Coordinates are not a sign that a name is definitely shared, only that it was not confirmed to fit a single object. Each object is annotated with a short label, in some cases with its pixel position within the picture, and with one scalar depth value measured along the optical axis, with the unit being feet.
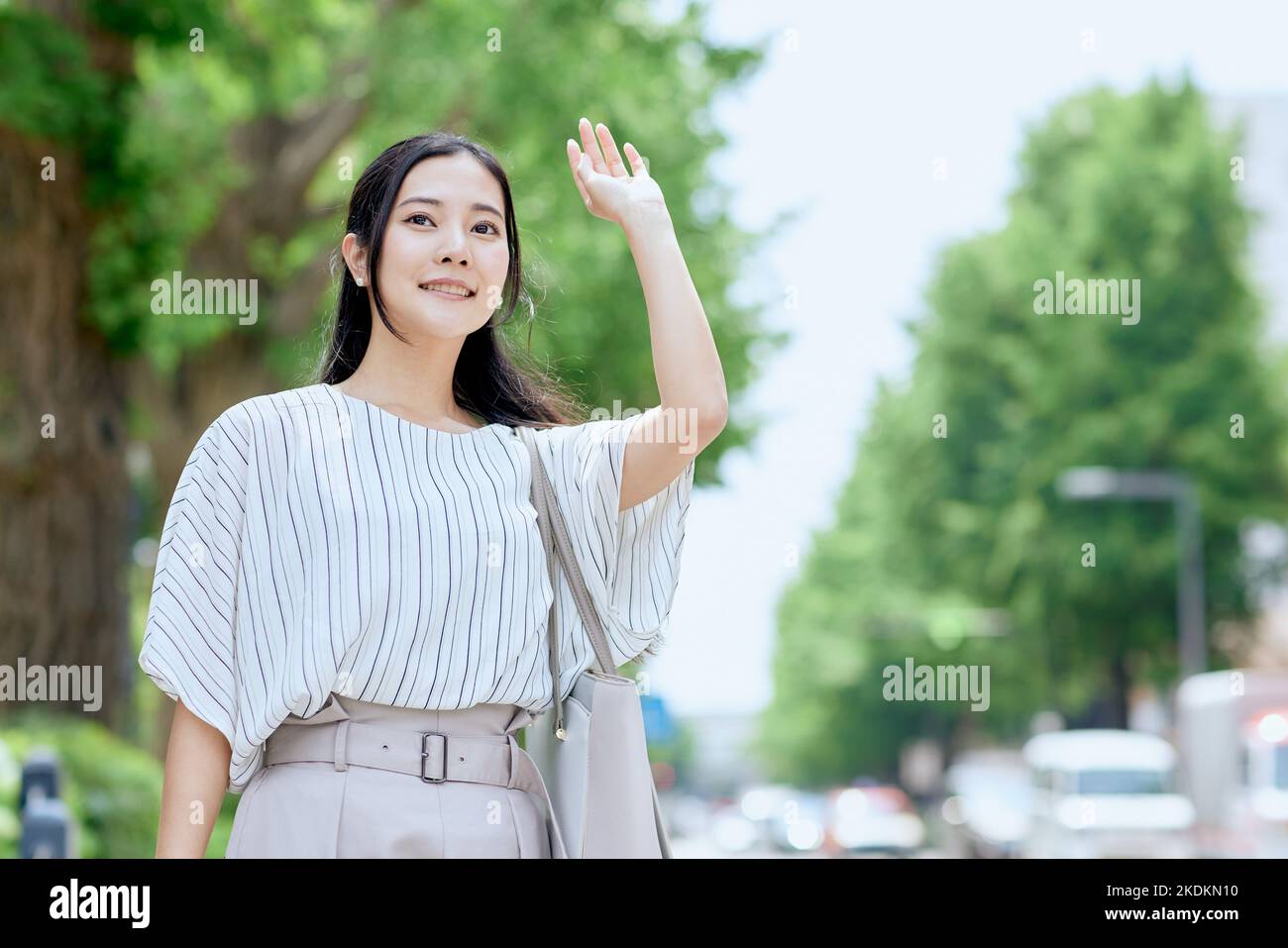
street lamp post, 83.20
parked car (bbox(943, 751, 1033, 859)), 86.46
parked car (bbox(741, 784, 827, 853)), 99.86
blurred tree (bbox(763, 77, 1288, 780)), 90.12
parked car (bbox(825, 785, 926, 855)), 95.86
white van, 64.80
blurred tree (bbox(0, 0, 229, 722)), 34.45
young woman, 7.37
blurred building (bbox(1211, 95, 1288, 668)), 94.79
